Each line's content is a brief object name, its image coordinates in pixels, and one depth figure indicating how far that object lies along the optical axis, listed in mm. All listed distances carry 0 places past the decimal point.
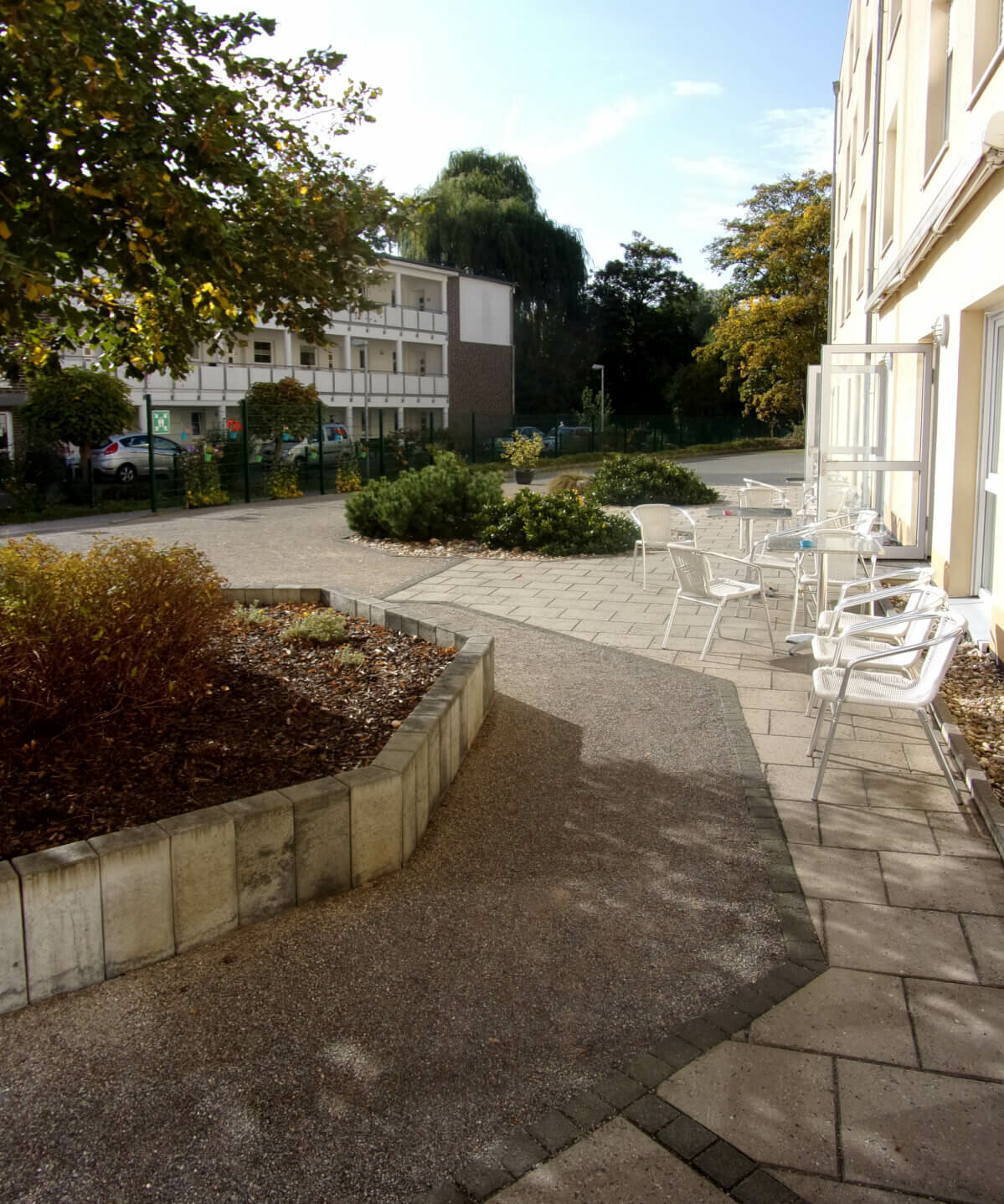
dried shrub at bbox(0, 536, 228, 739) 4352
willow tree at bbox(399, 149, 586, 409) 52906
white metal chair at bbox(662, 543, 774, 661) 7117
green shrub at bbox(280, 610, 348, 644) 6344
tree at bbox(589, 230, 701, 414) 61531
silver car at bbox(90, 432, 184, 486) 24234
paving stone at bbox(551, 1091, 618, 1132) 2621
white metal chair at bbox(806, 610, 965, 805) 4512
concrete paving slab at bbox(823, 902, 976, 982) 3324
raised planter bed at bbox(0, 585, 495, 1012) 3104
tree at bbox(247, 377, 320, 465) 23422
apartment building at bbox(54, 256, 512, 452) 39031
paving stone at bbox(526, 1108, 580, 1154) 2549
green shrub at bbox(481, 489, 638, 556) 12641
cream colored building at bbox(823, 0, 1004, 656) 7348
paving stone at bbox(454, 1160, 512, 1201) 2398
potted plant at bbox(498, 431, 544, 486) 25000
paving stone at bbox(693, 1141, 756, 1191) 2422
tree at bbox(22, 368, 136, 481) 21484
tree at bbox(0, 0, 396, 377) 3982
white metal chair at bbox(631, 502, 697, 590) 10164
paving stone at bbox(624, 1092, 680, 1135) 2609
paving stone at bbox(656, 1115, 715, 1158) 2523
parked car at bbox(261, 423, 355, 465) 24023
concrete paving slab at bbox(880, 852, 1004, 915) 3734
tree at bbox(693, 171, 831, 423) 41344
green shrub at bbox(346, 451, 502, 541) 13734
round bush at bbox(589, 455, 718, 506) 18531
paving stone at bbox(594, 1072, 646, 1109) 2705
